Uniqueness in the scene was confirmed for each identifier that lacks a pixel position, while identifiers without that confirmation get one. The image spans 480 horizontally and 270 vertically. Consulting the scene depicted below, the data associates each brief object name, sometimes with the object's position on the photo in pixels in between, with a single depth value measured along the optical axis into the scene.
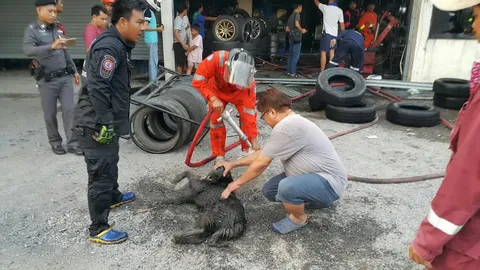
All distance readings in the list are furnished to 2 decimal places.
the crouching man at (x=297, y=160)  2.75
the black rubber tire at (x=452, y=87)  6.62
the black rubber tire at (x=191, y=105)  4.58
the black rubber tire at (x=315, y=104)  6.54
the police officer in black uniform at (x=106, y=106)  2.54
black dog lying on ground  2.88
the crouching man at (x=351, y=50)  7.60
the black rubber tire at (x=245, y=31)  9.74
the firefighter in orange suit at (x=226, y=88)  3.48
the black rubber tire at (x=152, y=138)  4.46
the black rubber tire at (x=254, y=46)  10.03
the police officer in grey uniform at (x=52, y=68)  4.25
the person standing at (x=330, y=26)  8.81
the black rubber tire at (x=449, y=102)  6.71
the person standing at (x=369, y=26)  10.25
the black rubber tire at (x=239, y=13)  11.46
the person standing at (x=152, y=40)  7.69
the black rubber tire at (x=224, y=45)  9.57
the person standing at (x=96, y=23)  4.93
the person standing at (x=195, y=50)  8.62
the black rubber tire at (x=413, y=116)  5.81
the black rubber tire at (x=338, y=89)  6.07
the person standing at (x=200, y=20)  10.24
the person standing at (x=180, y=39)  8.36
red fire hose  3.90
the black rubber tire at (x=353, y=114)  5.94
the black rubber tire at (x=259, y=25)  10.49
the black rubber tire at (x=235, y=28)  9.65
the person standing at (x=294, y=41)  9.18
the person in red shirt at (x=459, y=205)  1.22
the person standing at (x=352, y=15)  11.79
